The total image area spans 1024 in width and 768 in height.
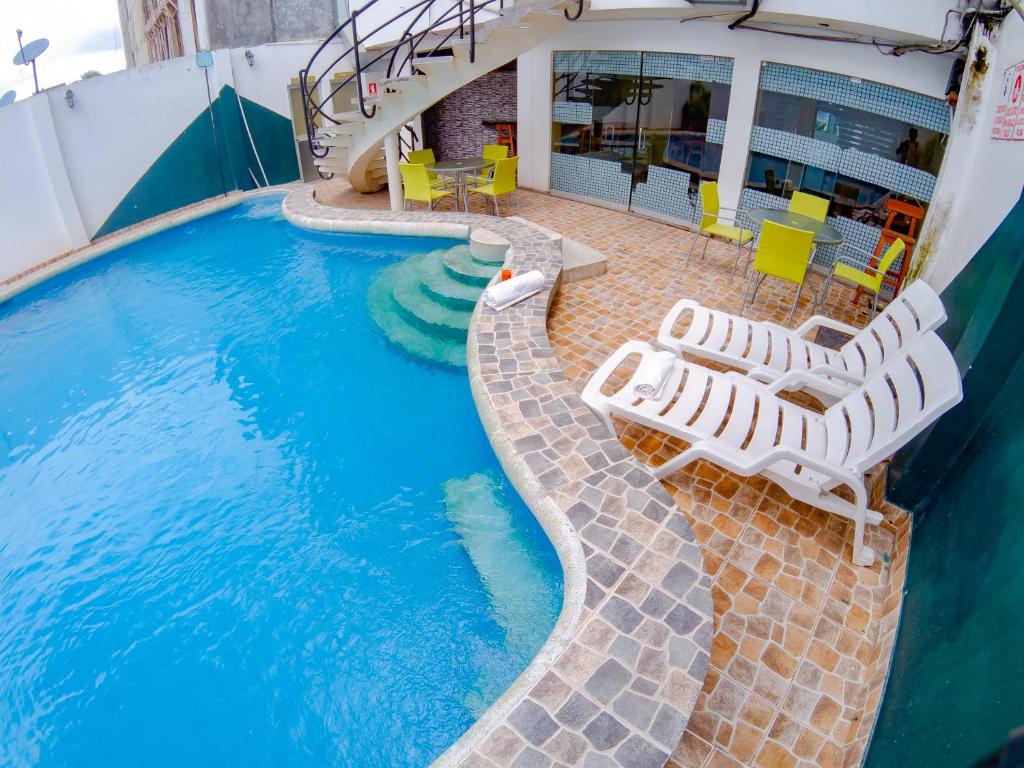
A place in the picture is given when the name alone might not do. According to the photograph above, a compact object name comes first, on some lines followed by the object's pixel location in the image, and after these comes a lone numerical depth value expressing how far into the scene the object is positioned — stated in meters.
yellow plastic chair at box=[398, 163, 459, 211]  8.20
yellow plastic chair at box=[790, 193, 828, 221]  5.82
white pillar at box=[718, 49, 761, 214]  6.51
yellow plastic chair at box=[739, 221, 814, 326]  4.89
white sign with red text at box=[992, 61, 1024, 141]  3.25
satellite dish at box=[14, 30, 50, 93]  7.77
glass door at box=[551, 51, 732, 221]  7.26
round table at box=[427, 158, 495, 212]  8.45
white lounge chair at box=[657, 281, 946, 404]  3.63
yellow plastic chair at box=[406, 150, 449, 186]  9.27
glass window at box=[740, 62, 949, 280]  5.16
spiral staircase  7.25
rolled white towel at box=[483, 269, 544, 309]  5.27
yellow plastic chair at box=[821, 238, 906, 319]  4.84
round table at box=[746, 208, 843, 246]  5.09
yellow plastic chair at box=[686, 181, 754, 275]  6.12
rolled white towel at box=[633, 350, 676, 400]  3.62
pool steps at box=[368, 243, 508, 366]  5.57
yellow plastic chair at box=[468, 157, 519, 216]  8.09
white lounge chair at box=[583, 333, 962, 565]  2.81
